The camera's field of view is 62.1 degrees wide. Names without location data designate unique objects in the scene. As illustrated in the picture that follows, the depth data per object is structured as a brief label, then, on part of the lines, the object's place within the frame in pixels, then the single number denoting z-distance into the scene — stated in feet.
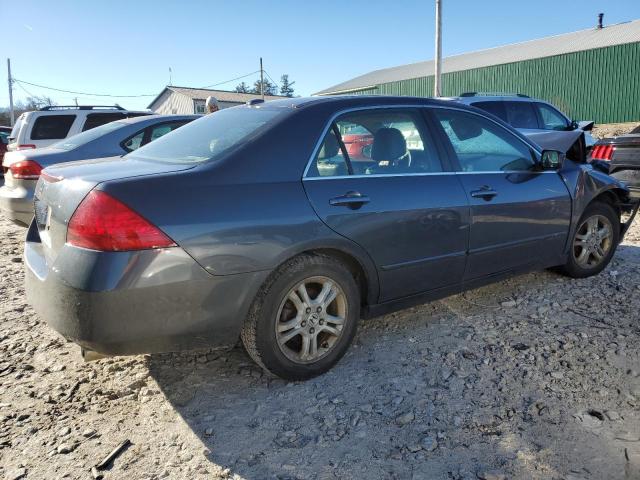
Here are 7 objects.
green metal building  83.25
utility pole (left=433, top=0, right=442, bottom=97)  61.21
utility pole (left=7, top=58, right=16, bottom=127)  162.93
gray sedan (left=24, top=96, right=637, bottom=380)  8.02
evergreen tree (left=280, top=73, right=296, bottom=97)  320.91
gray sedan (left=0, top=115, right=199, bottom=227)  18.88
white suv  29.58
